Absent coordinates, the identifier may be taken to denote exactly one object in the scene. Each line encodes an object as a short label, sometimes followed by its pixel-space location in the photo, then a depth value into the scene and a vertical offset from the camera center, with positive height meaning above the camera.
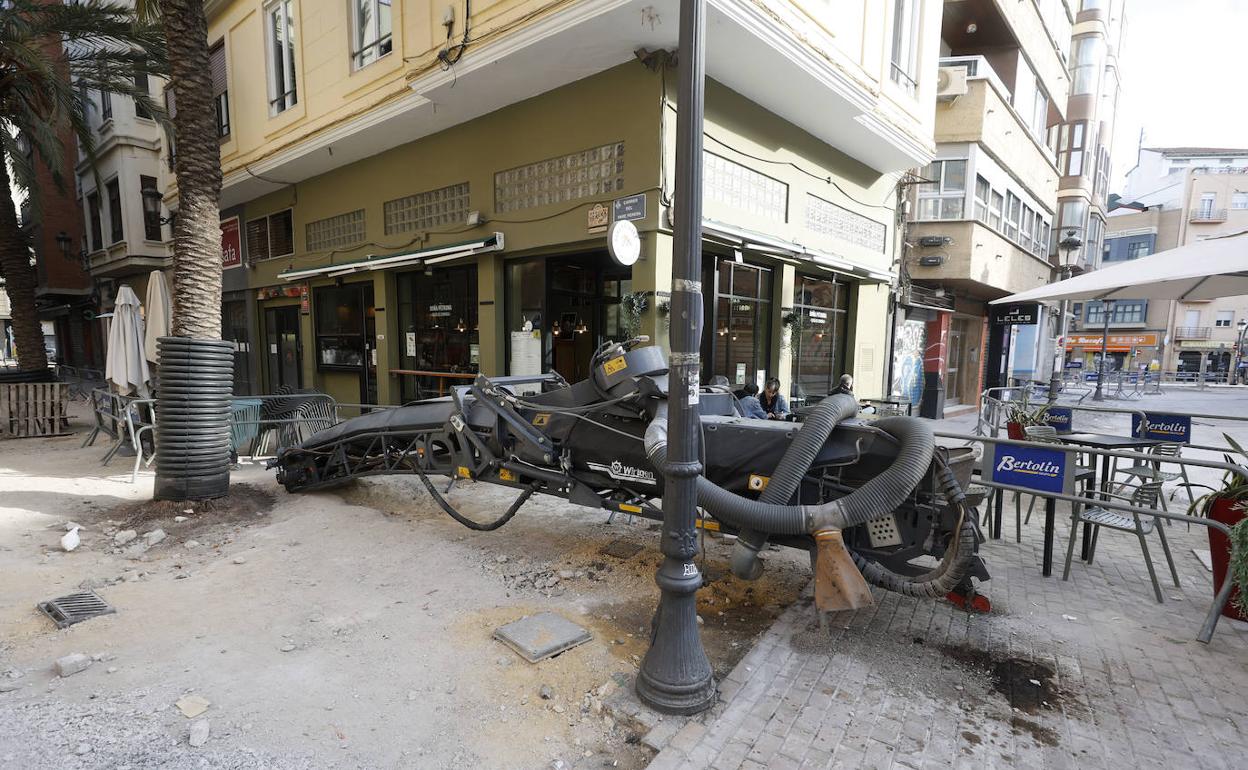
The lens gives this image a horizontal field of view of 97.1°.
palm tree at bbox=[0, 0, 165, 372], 11.73 +5.64
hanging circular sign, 6.03 +1.11
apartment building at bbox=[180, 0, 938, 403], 7.40 +2.88
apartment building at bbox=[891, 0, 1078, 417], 13.48 +3.86
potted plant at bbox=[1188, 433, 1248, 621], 3.33 -1.20
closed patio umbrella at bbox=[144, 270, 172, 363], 8.02 +0.38
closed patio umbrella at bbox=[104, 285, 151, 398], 8.30 -0.30
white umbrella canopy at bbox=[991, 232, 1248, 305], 5.22 +0.78
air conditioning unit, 12.80 +6.10
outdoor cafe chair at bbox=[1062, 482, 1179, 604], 4.07 -1.35
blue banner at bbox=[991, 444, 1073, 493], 4.12 -0.95
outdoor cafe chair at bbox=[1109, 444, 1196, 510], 4.71 -1.12
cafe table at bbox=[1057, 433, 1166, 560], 5.45 -0.98
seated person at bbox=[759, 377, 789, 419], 8.32 -0.90
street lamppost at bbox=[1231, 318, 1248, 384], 33.88 -1.26
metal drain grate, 3.52 -1.83
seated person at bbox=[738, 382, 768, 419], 6.35 -0.76
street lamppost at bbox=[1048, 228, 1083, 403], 13.24 +2.77
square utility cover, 3.23 -1.83
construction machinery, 3.15 -0.89
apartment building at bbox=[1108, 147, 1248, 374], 43.97 +8.46
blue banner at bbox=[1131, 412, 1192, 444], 6.14 -0.92
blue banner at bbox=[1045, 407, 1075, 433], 6.79 -0.90
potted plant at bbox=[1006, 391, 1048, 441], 6.44 -0.93
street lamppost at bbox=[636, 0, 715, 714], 2.67 -0.57
